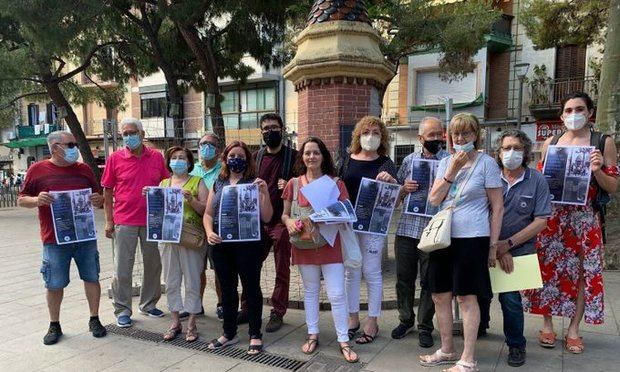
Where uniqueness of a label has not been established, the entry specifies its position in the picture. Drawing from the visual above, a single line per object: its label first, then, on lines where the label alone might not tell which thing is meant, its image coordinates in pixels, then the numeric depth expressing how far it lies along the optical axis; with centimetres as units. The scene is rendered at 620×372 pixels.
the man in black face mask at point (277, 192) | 414
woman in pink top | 358
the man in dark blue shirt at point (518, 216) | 329
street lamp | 1625
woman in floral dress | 354
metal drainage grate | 357
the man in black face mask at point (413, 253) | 381
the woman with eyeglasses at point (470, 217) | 313
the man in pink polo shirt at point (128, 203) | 436
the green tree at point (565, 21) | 1079
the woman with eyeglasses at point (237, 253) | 371
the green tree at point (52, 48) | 969
